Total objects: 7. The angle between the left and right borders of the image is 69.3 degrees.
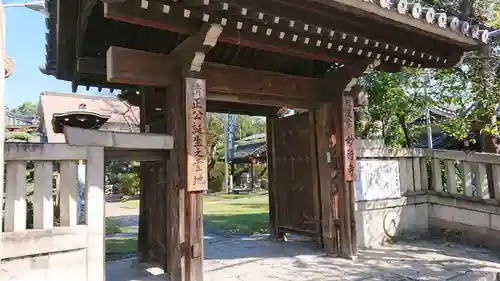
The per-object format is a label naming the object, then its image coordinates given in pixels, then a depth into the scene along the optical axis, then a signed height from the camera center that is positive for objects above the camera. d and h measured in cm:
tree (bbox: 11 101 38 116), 4549 +846
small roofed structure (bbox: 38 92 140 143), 1882 +358
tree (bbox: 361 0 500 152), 632 +131
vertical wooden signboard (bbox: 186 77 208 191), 414 +35
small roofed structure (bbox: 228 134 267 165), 2510 +95
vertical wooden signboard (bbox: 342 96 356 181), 560 +36
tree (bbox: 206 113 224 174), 2341 +195
